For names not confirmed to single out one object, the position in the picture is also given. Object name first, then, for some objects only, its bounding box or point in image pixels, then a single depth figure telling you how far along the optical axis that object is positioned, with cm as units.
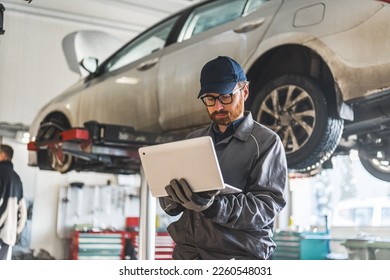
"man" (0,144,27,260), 255
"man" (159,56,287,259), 120
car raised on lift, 194
